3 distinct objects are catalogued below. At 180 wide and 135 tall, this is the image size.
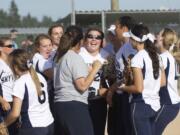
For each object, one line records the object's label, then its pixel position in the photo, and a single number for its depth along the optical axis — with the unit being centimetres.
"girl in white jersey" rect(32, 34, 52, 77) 1371
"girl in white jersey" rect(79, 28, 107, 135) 1385
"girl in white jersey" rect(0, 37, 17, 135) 1400
